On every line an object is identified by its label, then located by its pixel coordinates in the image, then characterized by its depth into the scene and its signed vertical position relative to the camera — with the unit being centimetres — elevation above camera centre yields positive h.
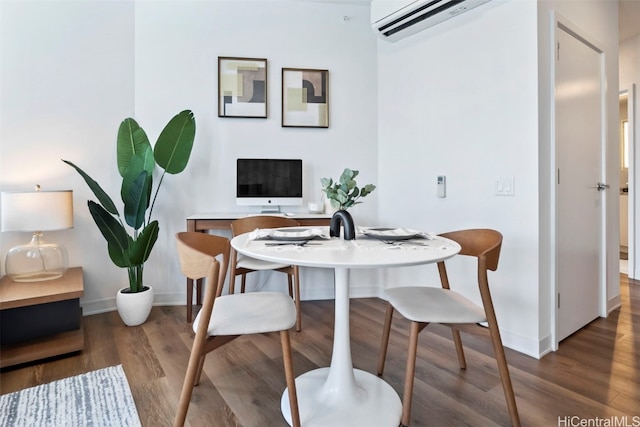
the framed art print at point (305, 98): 310 +109
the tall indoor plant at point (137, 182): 240 +24
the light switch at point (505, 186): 212 +19
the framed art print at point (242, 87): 301 +115
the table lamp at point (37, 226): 217 -7
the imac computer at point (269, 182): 292 +29
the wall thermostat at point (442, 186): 257 +23
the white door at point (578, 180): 218 +25
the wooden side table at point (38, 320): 194 -64
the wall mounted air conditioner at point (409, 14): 230 +147
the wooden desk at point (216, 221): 261 -4
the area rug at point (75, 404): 146 -87
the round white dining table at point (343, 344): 121 -58
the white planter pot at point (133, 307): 248 -67
